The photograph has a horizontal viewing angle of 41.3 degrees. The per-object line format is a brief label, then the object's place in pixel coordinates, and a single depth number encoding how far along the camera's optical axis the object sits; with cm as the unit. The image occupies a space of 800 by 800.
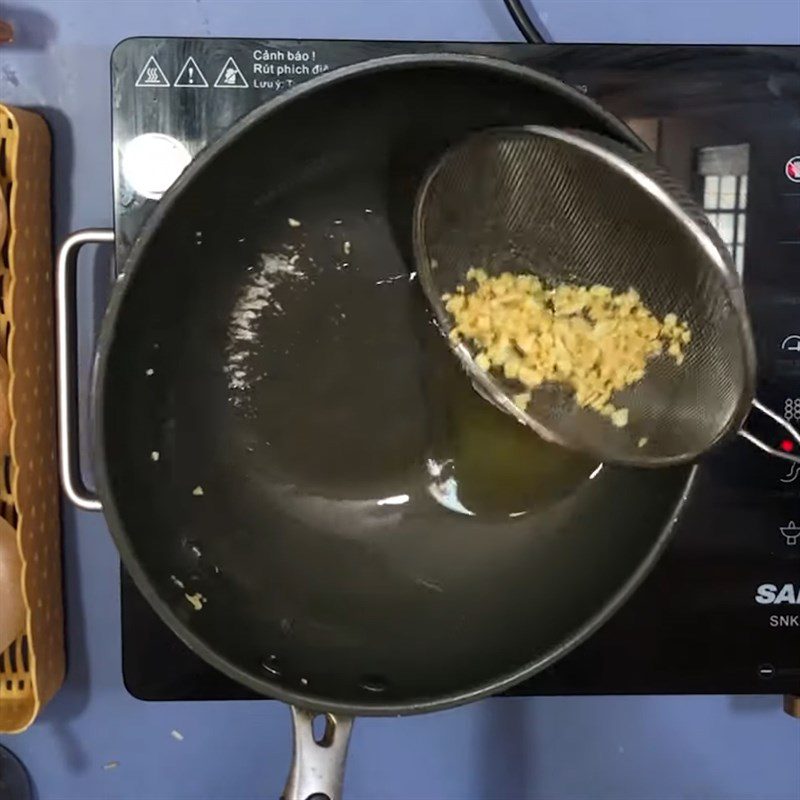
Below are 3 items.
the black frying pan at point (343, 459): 54
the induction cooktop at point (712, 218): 57
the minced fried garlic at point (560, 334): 55
